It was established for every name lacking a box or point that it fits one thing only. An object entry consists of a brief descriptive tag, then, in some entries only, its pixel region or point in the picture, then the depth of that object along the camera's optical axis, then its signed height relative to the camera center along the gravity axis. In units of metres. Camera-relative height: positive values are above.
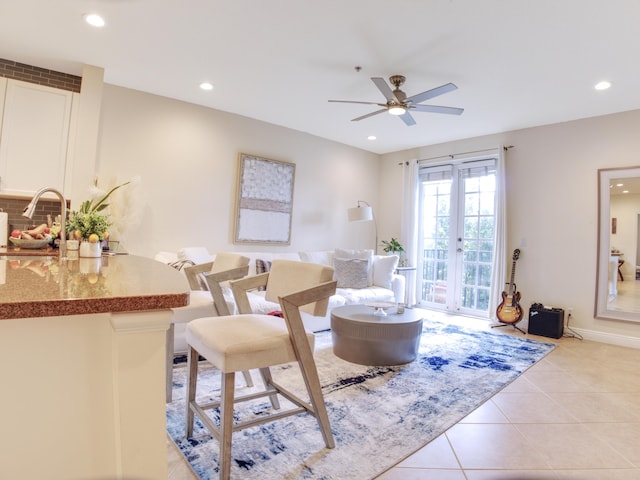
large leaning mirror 4.14 +0.32
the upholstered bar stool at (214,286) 2.24 -0.24
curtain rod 5.07 +1.66
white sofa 3.44 -0.28
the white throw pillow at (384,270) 5.11 -0.17
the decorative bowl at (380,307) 3.33 -0.46
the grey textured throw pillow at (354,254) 5.32 +0.03
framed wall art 4.73 +0.69
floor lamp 5.50 +0.65
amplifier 4.37 -0.66
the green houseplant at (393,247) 5.91 +0.19
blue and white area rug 1.76 -0.99
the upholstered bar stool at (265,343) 1.54 -0.41
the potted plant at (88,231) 2.09 +0.06
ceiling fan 3.18 +1.47
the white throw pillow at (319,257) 5.11 -0.04
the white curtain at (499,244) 4.95 +0.29
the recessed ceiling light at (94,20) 2.63 +1.64
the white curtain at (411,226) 5.94 +0.56
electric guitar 4.74 -0.56
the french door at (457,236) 5.30 +0.41
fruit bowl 2.96 -0.05
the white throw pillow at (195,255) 3.78 -0.08
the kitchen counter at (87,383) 0.83 -0.35
